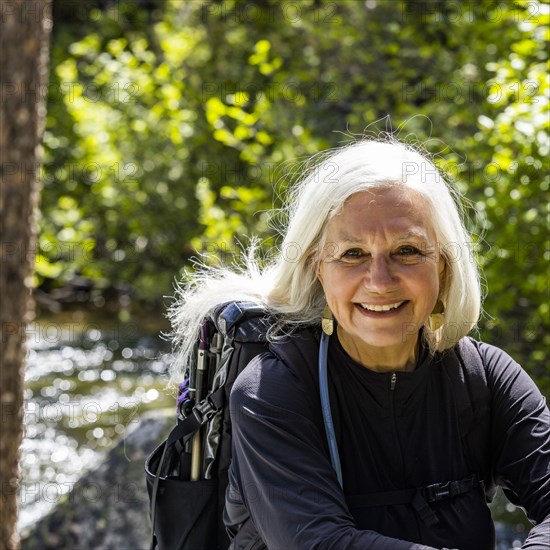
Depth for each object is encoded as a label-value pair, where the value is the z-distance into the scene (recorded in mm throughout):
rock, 4621
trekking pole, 2273
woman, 2027
